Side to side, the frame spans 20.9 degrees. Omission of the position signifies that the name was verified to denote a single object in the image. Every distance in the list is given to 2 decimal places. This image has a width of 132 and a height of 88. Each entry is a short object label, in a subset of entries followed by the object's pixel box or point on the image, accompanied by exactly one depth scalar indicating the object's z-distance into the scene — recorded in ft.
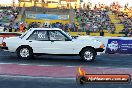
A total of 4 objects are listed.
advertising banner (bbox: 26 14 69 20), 134.10
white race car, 54.72
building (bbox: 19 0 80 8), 159.77
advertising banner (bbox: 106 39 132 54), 72.74
